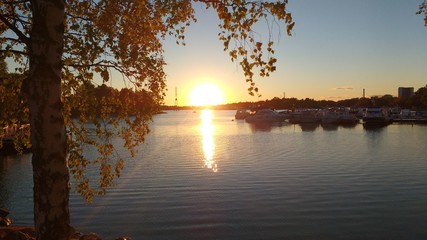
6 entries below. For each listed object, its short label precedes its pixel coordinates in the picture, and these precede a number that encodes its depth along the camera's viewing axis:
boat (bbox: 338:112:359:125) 110.09
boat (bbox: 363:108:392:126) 101.94
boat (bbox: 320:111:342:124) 113.94
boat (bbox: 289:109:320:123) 117.27
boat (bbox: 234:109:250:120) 170.41
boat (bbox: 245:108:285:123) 129.75
